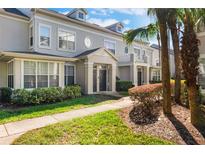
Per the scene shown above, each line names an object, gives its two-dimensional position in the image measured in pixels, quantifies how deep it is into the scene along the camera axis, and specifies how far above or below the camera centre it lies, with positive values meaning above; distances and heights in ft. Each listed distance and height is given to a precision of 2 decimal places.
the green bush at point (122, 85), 47.74 -2.21
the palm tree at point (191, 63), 15.73 +1.54
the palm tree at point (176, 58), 22.87 +3.41
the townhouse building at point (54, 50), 31.64 +7.38
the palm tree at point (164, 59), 18.30 +2.34
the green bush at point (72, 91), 33.42 -2.98
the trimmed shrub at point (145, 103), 17.96 -3.48
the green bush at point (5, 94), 30.20 -3.24
